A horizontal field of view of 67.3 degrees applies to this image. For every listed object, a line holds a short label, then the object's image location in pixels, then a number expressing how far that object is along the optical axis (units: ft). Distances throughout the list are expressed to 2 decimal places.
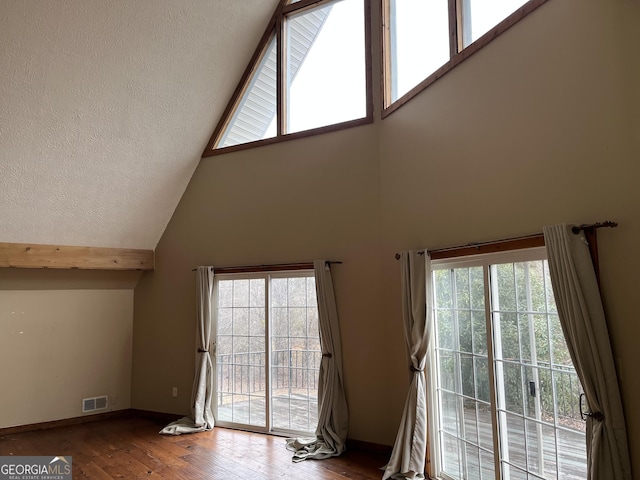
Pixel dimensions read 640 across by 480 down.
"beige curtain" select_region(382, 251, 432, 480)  13.03
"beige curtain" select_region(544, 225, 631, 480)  8.15
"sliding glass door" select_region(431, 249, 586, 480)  9.55
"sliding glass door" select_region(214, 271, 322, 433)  17.02
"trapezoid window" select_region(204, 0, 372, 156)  16.71
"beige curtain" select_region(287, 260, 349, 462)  15.44
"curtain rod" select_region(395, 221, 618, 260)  8.79
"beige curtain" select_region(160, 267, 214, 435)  18.25
